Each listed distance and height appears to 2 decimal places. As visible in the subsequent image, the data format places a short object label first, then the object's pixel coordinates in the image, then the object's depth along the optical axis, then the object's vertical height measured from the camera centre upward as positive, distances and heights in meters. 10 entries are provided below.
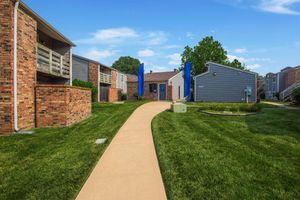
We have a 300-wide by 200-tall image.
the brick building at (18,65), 7.56 +1.19
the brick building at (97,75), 24.48 +2.60
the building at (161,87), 28.55 +1.48
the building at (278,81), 32.94 +2.97
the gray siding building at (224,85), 24.03 +1.46
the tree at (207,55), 43.97 +8.87
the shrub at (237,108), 13.27 -0.66
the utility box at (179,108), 13.25 -0.68
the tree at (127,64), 80.25 +12.58
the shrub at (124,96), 30.95 +0.04
